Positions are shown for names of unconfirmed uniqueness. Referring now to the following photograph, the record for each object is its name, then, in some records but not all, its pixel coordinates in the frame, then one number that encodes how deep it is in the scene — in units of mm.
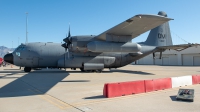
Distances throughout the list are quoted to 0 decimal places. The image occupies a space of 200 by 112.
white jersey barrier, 12031
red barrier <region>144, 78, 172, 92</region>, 10453
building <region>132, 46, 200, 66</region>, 52375
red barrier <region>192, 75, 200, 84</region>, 13346
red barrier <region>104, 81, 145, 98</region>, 8891
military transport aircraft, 15147
